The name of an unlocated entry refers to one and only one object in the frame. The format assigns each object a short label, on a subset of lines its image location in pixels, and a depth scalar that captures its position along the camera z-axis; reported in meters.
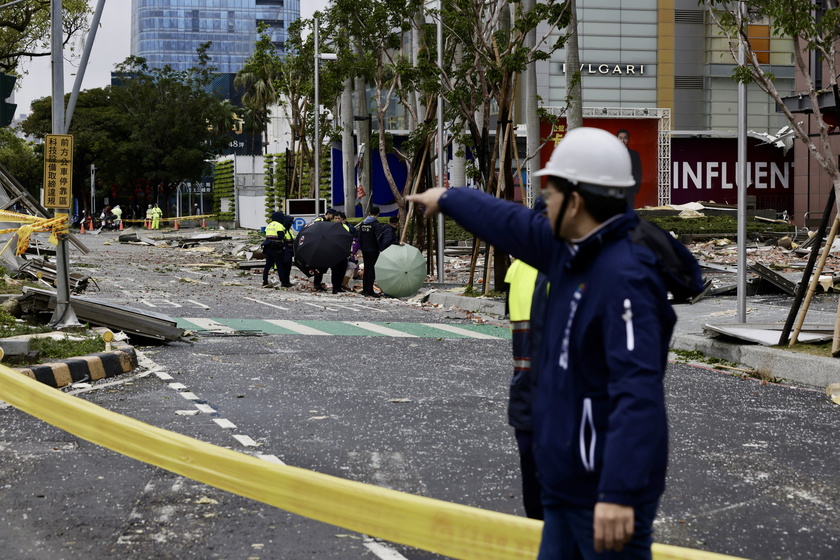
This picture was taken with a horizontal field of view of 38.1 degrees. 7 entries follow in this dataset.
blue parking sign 38.45
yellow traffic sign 14.96
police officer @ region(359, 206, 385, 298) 24.73
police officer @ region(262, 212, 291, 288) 27.20
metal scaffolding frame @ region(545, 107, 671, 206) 45.28
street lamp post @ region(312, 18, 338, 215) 46.72
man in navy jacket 3.09
